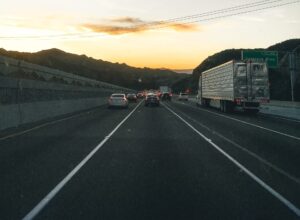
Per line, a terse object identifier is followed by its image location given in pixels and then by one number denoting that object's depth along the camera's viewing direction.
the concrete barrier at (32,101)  23.39
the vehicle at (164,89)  106.85
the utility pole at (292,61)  43.16
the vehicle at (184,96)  101.23
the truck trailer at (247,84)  36.19
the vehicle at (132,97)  77.84
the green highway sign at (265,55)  53.38
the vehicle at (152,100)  58.03
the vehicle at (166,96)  100.44
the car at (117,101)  48.96
